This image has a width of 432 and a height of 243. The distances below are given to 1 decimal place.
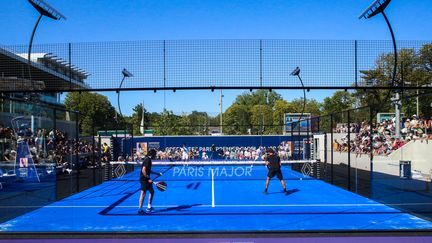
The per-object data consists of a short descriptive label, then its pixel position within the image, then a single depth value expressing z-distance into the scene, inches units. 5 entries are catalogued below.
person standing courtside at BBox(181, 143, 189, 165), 1118.4
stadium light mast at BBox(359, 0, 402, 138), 315.5
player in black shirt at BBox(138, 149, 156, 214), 442.3
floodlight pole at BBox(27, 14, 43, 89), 321.7
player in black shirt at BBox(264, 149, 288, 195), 601.6
